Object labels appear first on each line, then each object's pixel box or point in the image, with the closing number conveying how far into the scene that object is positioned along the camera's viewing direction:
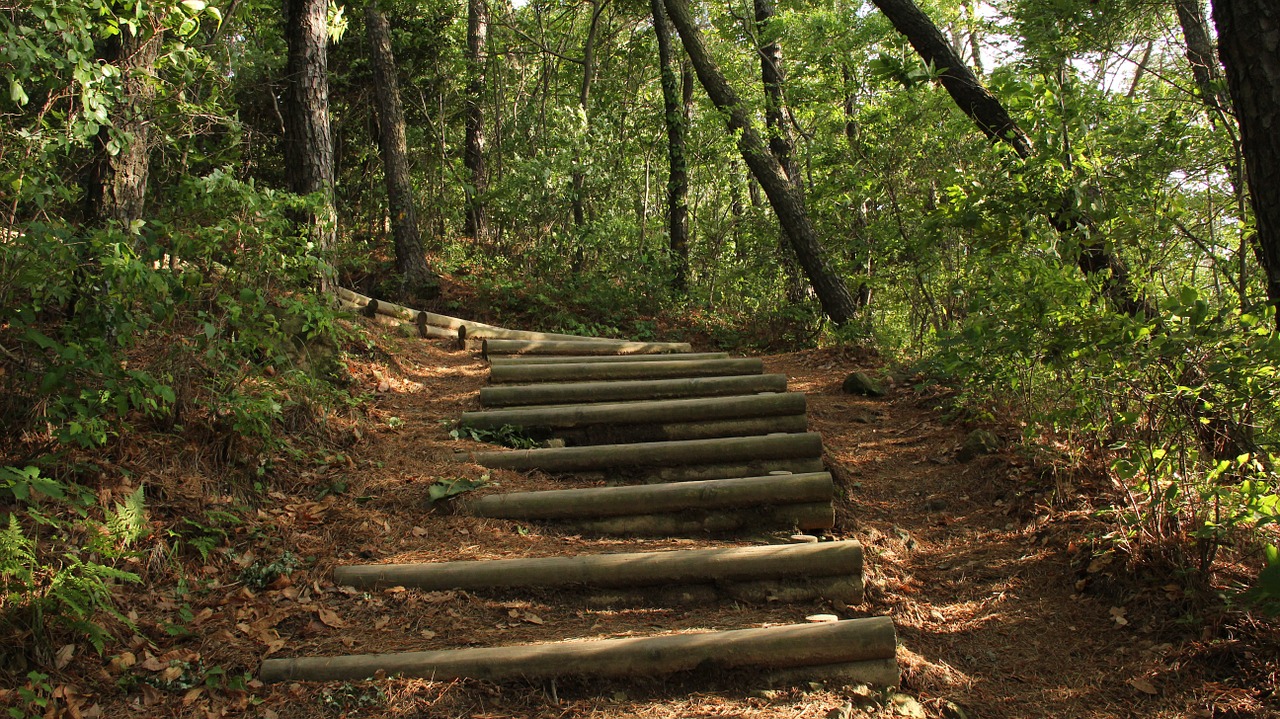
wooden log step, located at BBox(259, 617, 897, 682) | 3.20
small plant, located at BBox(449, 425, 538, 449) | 5.57
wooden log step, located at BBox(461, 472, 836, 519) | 4.61
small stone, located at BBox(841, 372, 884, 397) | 7.74
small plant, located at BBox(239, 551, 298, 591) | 3.70
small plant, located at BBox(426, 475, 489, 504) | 4.59
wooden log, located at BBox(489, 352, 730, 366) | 6.98
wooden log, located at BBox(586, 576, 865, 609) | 3.94
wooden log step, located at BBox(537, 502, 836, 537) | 4.62
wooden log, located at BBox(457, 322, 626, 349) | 8.21
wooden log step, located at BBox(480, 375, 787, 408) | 6.17
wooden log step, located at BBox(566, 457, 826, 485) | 5.25
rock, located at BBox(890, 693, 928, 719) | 3.29
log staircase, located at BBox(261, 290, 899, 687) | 3.35
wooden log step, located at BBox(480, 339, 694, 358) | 7.86
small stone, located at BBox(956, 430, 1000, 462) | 5.86
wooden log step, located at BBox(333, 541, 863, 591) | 3.86
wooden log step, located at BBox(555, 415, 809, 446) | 5.75
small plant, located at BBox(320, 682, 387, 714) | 3.03
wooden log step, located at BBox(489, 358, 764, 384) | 6.72
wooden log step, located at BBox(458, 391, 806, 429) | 5.74
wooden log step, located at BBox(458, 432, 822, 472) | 5.22
